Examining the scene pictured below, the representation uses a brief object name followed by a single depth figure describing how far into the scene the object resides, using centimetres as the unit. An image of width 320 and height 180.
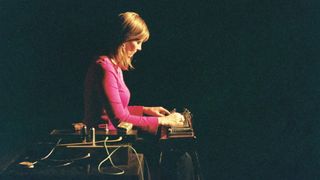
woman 305
